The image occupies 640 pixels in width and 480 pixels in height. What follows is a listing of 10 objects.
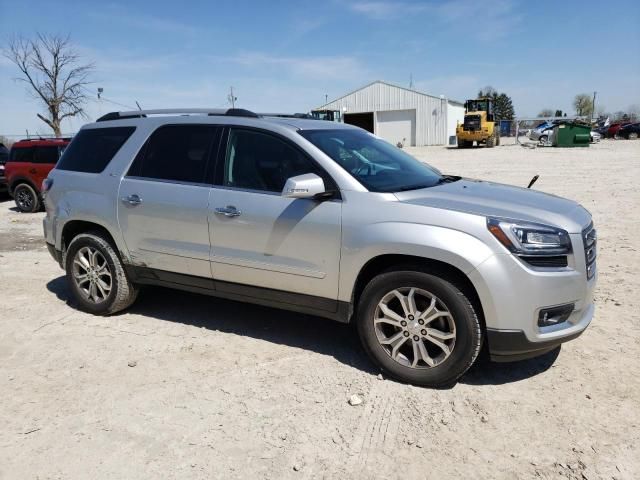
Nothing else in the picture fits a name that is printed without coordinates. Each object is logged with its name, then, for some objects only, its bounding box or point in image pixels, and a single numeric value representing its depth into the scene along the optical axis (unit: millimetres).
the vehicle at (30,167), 12648
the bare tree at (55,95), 35906
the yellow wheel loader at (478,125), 34500
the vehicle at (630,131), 42031
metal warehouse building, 46219
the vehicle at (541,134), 37016
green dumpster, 32281
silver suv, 3229
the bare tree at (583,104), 99225
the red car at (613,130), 44638
